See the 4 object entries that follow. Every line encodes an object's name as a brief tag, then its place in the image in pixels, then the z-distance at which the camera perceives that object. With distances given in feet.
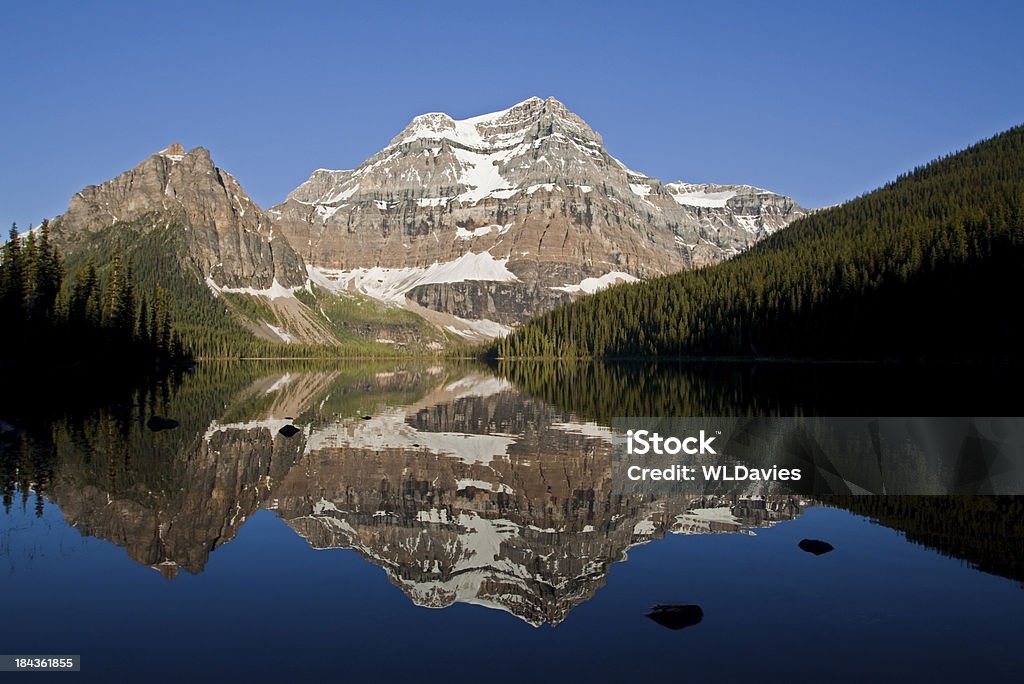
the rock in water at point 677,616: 53.57
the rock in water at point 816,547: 71.31
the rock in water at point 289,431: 153.28
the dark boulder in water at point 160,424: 154.10
